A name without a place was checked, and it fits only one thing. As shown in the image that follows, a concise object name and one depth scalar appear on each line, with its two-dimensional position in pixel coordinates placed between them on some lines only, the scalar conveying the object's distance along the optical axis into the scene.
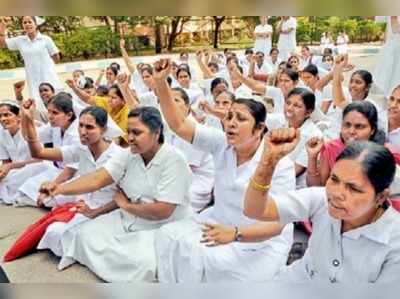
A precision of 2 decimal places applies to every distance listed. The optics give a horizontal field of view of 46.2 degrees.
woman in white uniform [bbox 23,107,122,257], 1.84
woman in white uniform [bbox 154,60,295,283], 1.49
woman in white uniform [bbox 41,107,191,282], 1.67
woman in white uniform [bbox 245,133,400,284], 1.00
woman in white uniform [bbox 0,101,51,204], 2.43
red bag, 1.84
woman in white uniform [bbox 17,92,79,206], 2.13
